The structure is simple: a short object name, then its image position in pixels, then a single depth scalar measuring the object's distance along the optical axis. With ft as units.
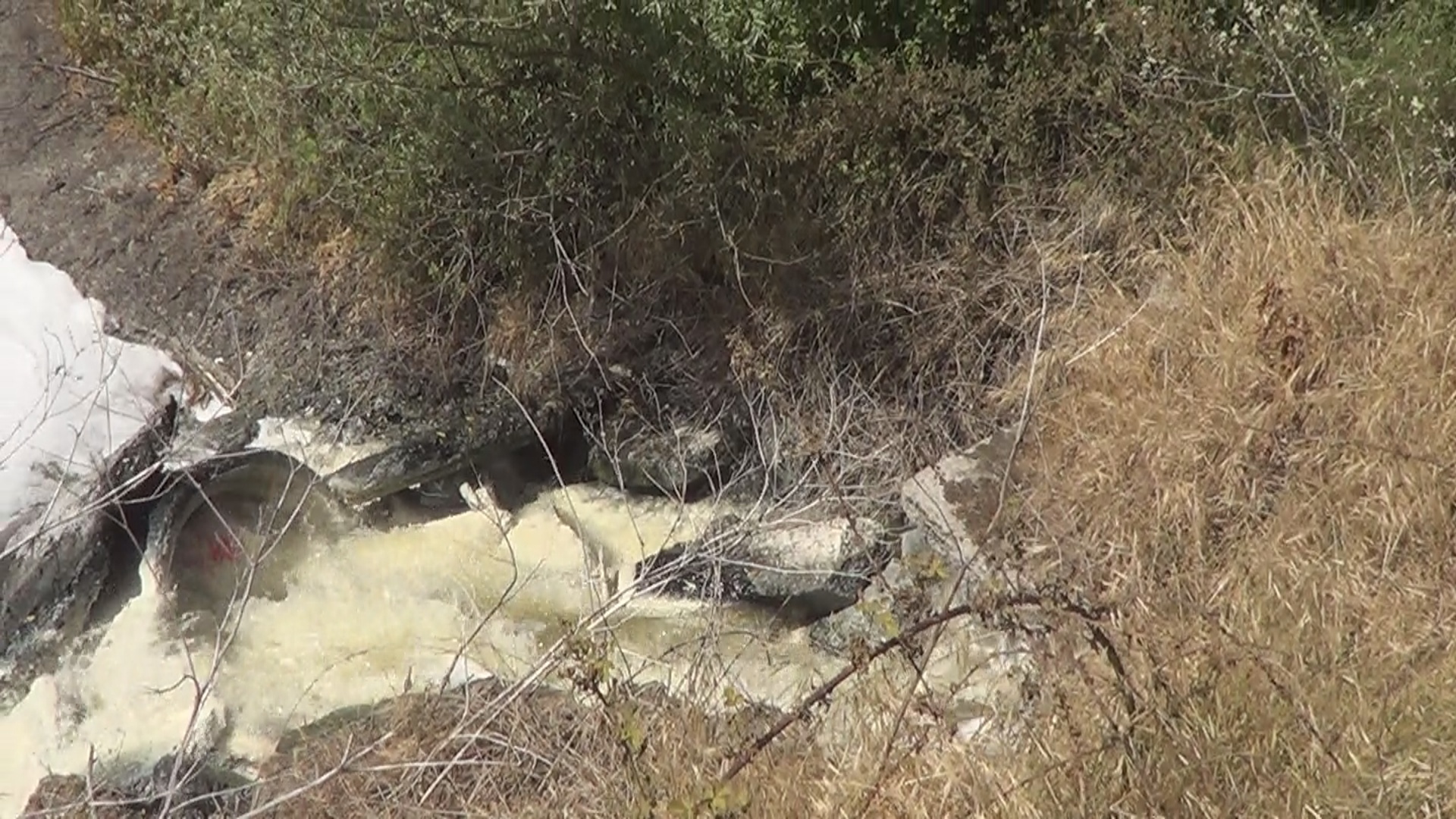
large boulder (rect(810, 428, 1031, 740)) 10.93
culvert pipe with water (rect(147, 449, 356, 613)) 16.43
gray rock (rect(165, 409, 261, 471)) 16.87
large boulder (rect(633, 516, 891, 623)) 14.85
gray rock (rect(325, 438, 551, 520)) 16.87
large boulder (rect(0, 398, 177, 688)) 15.94
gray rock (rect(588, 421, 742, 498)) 16.39
